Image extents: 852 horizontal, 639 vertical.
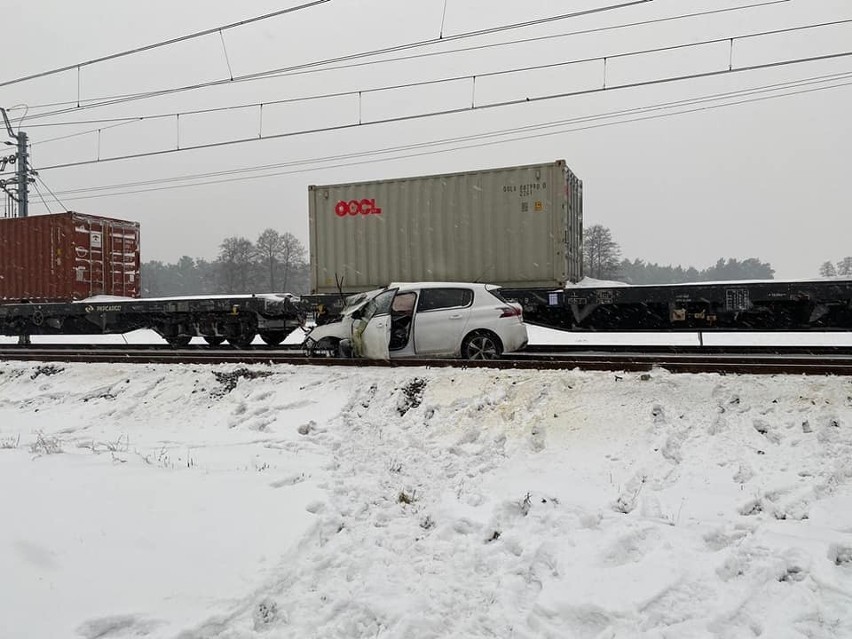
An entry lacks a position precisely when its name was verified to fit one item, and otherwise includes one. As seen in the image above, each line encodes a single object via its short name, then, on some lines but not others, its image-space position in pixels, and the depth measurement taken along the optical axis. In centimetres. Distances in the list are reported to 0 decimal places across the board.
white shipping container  1106
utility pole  2183
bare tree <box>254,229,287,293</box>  6438
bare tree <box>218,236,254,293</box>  6122
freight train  1023
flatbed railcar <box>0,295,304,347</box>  1291
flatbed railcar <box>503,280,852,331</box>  975
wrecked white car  852
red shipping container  1520
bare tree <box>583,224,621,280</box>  5459
